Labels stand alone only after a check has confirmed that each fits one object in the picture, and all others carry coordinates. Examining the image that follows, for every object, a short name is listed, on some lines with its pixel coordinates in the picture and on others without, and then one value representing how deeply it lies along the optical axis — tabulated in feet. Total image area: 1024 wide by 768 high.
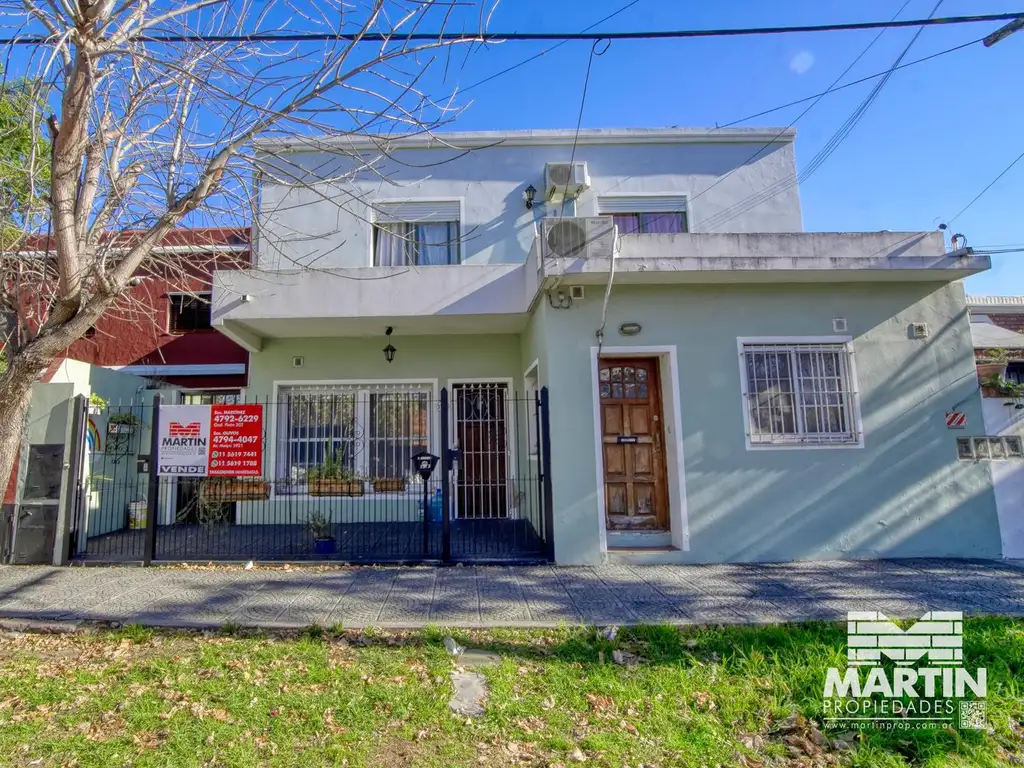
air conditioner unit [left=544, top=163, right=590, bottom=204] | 30.19
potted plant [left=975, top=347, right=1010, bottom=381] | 28.35
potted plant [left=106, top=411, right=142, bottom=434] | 26.15
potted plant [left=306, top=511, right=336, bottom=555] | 22.06
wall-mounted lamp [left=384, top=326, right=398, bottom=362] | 30.60
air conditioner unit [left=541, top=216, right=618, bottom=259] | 21.24
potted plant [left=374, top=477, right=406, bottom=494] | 29.12
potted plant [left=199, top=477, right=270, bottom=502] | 27.61
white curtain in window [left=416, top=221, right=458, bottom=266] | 31.37
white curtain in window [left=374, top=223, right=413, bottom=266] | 31.37
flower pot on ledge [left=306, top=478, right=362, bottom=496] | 27.96
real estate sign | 21.65
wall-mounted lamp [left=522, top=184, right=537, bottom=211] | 30.78
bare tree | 12.60
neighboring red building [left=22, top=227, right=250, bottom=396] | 39.14
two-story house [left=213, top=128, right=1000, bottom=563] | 21.47
